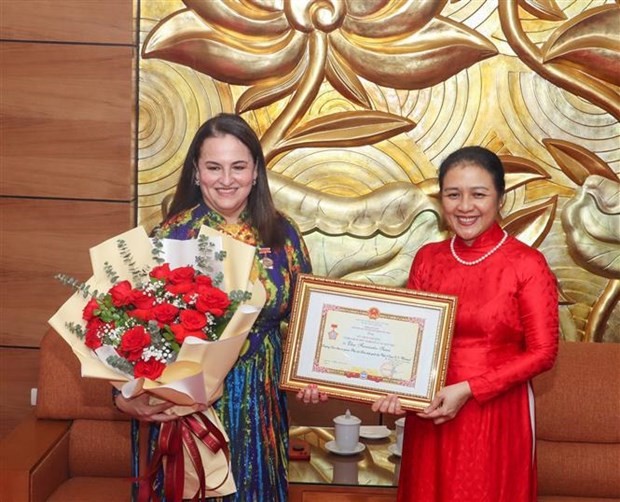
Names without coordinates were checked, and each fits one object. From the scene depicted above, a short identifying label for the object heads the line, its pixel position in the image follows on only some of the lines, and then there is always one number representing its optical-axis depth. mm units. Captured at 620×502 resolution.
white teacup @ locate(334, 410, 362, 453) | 2611
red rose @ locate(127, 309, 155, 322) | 1778
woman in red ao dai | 2025
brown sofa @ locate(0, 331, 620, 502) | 2789
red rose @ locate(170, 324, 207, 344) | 1771
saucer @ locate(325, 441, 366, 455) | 2605
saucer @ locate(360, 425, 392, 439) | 2752
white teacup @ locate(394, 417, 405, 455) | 2664
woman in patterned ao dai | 2025
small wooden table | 2377
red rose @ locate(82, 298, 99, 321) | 1807
